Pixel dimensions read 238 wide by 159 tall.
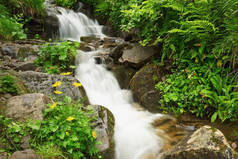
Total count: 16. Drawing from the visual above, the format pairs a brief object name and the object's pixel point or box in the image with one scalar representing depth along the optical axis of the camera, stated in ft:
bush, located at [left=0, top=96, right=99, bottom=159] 6.80
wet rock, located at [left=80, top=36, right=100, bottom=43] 26.20
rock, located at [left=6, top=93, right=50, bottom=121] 7.60
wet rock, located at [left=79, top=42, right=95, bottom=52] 21.91
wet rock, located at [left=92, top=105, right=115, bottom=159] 8.72
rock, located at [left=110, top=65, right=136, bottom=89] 16.90
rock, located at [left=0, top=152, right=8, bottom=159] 6.08
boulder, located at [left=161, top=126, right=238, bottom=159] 6.97
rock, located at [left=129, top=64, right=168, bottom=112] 14.12
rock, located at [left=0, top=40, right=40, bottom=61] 14.33
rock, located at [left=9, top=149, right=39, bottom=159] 5.77
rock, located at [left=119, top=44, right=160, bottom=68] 16.39
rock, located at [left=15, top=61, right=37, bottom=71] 12.69
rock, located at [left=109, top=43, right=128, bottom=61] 18.75
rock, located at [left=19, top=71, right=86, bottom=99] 10.53
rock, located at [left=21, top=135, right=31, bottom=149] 6.81
